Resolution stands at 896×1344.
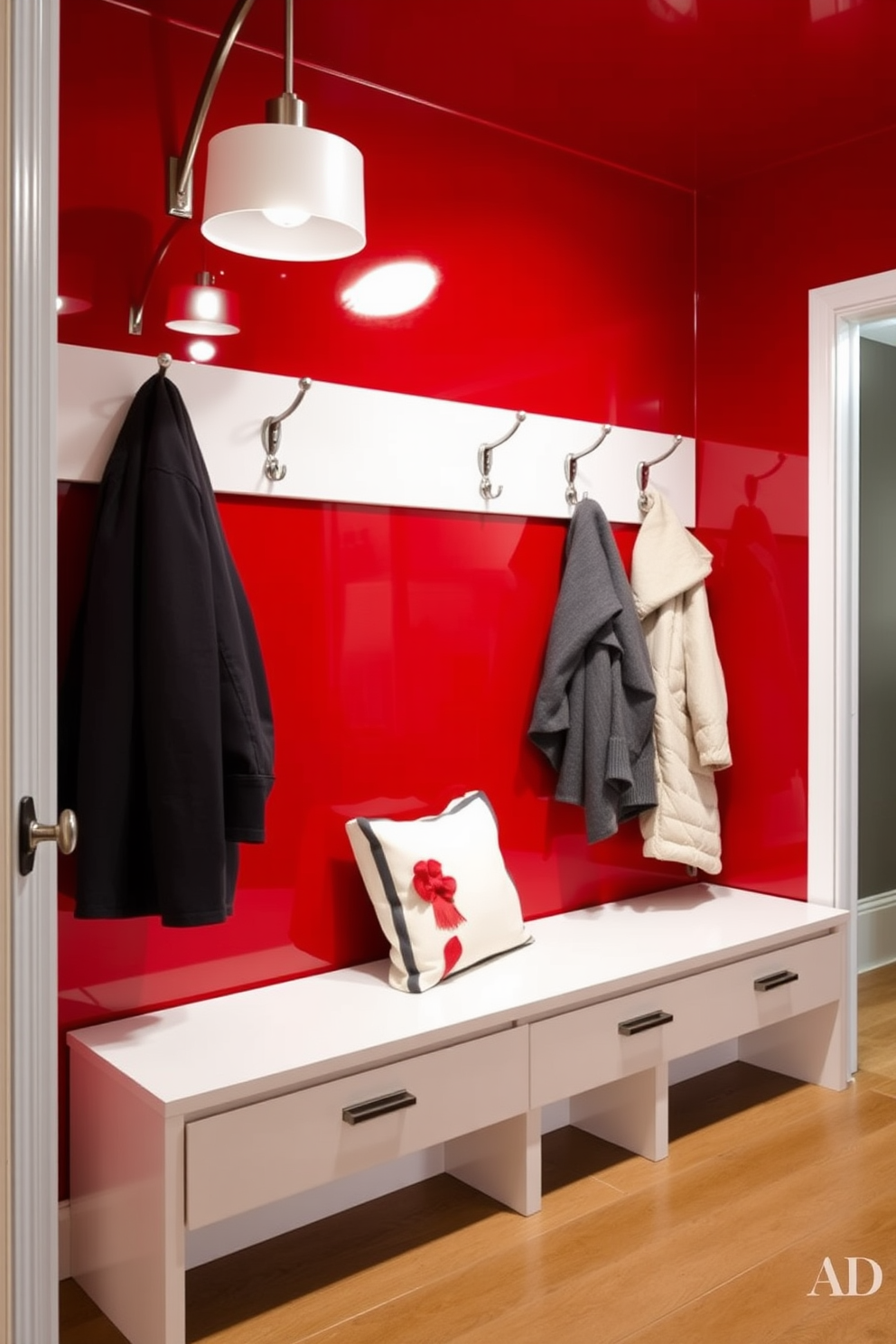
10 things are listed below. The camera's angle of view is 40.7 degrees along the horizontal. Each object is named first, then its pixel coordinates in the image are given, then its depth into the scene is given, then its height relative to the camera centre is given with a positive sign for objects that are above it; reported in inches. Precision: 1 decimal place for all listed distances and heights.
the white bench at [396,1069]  79.3 -30.3
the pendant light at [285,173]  76.9 +32.0
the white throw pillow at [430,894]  99.4 -19.1
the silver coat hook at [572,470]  122.9 +20.2
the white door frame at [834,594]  125.0 +7.6
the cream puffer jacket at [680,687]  126.5 -2.1
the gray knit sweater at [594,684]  119.1 -1.6
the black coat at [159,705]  83.2 -2.5
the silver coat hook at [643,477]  130.8 +20.6
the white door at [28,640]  58.5 +1.4
